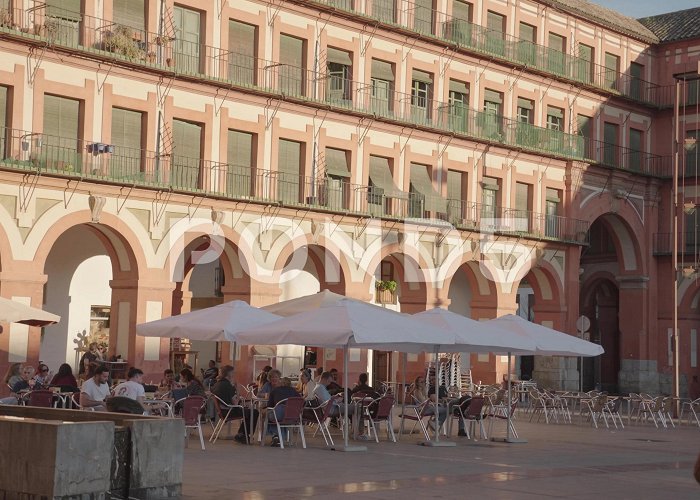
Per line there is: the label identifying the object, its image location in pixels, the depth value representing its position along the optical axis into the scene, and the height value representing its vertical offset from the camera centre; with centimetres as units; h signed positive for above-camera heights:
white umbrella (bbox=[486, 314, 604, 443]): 2455 +28
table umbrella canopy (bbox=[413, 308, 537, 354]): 2219 +29
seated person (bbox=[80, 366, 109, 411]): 1991 -81
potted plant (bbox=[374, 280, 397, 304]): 4132 +193
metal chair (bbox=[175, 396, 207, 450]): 1972 -105
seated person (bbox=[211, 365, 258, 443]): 2156 -101
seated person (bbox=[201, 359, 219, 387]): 2719 -74
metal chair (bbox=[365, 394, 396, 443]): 2212 -111
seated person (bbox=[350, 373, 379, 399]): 2374 -81
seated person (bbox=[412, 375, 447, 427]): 2395 -98
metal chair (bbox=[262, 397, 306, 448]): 2034 -113
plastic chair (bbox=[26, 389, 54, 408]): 2058 -97
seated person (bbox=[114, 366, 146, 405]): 1969 -74
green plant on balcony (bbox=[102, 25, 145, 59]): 3138 +760
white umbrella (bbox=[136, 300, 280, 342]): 2273 +39
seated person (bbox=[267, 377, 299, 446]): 2052 -83
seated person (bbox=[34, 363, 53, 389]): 2267 -75
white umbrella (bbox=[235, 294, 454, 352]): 1969 +29
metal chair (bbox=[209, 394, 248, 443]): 2144 -118
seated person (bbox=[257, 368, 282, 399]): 2158 -70
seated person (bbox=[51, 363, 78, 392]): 2203 -70
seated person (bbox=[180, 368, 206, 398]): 2186 -80
